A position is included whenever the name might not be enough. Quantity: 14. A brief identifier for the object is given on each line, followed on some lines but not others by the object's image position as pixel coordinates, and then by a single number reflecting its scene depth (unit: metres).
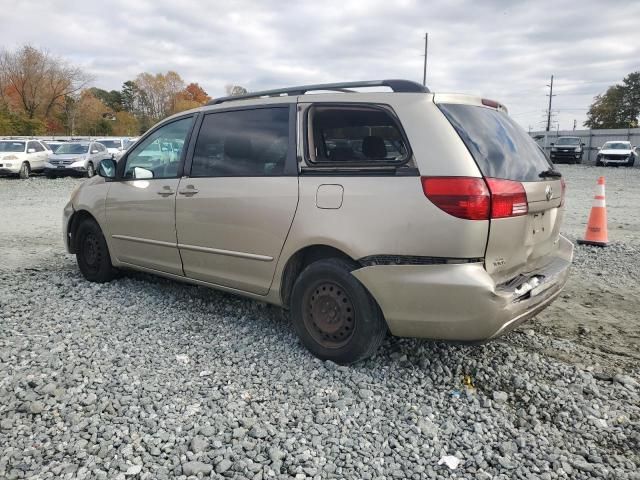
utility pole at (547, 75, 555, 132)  77.97
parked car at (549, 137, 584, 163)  32.84
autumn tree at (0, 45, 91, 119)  56.31
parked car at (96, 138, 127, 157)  27.20
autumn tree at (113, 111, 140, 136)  65.10
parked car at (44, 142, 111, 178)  21.02
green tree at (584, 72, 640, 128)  66.38
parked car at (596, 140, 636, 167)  29.28
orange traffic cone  7.08
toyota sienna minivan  2.94
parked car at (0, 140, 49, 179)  20.41
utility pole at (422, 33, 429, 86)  42.68
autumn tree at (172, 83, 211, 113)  87.31
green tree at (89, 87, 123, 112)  86.25
